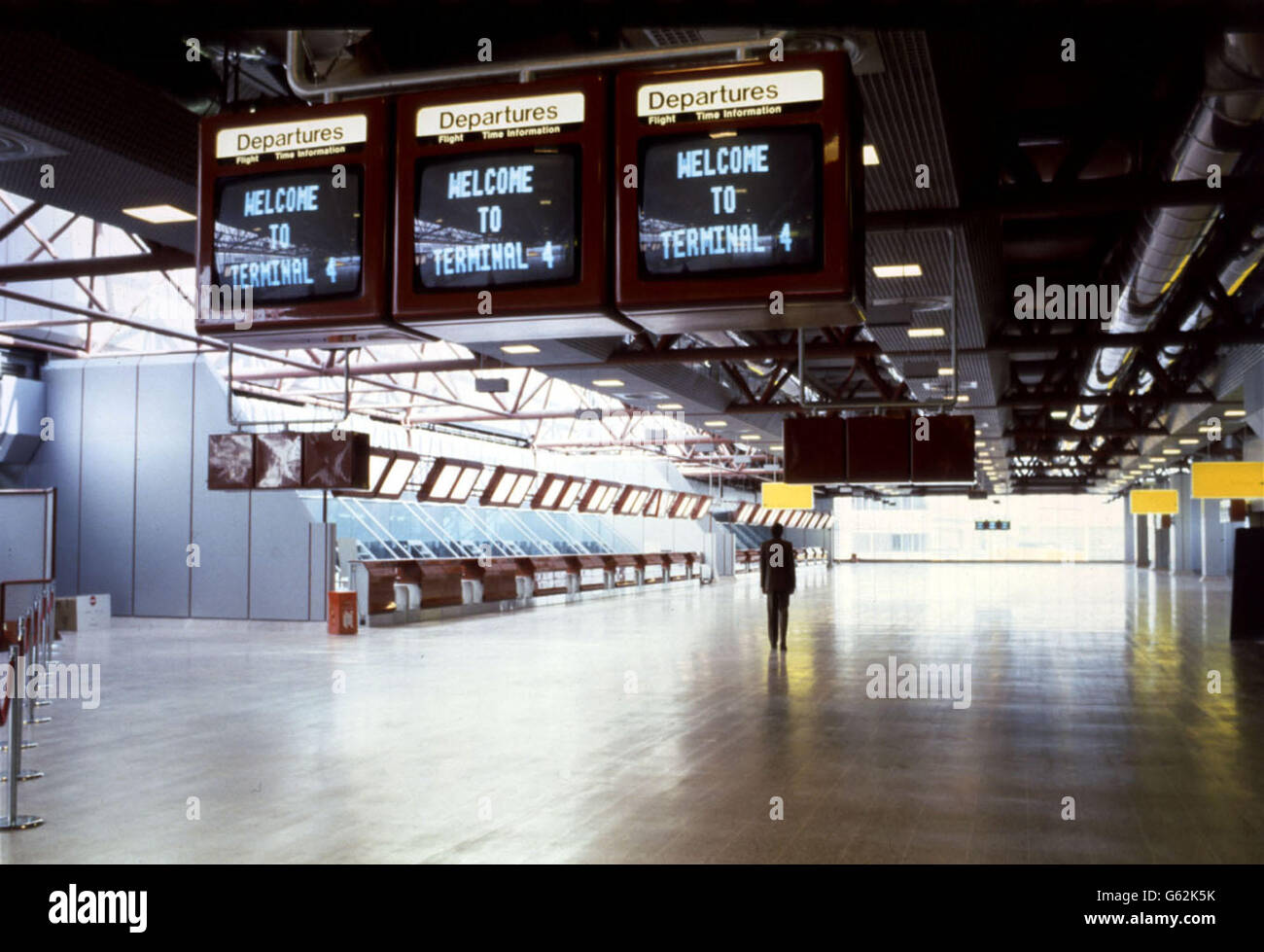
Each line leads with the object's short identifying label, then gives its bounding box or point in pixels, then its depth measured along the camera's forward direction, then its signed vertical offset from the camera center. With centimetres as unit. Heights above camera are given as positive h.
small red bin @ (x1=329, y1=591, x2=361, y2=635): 2144 -201
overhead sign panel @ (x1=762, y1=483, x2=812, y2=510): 3222 +49
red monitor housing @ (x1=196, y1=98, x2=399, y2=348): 550 +149
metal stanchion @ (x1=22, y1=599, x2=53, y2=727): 1071 -170
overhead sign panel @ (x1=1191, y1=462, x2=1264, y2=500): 2225 +70
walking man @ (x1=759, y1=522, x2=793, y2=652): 1756 -102
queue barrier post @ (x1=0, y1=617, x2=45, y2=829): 676 -160
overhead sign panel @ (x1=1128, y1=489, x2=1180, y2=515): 4803 +46
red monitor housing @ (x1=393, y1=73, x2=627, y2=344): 521 +147
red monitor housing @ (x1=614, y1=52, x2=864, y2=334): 490 +146
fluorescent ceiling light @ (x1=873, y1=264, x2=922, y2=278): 1267 +284
